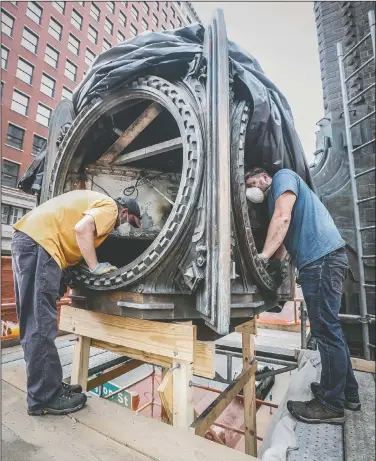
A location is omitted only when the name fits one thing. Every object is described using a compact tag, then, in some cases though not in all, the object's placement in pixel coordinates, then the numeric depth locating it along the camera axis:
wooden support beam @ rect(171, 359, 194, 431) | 1.66
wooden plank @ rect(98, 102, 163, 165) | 2.45
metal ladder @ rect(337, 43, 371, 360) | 3.34
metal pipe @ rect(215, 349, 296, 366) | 3.83
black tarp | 2.04
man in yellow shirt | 1.70
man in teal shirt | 1.91
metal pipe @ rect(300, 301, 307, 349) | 3.76
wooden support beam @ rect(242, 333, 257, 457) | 3.05
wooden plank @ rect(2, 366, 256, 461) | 1.32
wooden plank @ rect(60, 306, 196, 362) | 1.69
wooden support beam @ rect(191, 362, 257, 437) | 1.89
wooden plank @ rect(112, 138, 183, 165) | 2.29
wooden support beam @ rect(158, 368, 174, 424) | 1.66
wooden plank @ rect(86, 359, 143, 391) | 2.57
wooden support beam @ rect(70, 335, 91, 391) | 2.28
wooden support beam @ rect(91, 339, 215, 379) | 1.79
